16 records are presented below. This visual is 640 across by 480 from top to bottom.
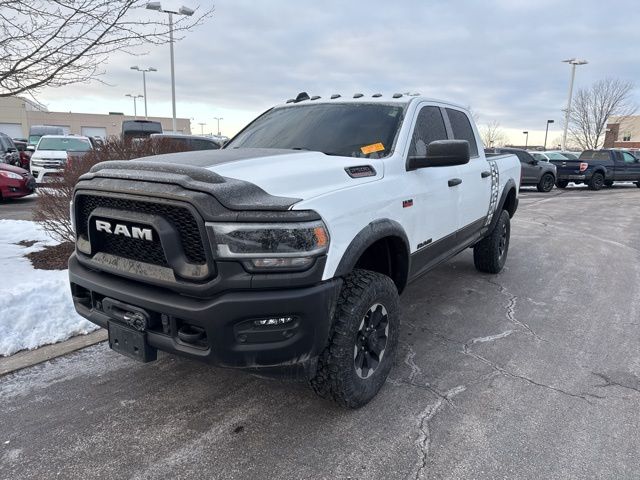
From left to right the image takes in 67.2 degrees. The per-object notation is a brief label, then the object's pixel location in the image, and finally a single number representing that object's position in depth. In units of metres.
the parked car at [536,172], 18.91
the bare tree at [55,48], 5.03
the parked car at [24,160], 16.89
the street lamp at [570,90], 33.22
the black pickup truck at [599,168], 20.89
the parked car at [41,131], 25.61
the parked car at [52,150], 13.89
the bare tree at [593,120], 42.22
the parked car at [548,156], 20.17
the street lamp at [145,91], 41.77
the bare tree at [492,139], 69.66
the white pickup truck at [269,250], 2.31
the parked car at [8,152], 14.13
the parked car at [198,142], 10.47
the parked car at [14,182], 11.10
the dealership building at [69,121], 56.44
